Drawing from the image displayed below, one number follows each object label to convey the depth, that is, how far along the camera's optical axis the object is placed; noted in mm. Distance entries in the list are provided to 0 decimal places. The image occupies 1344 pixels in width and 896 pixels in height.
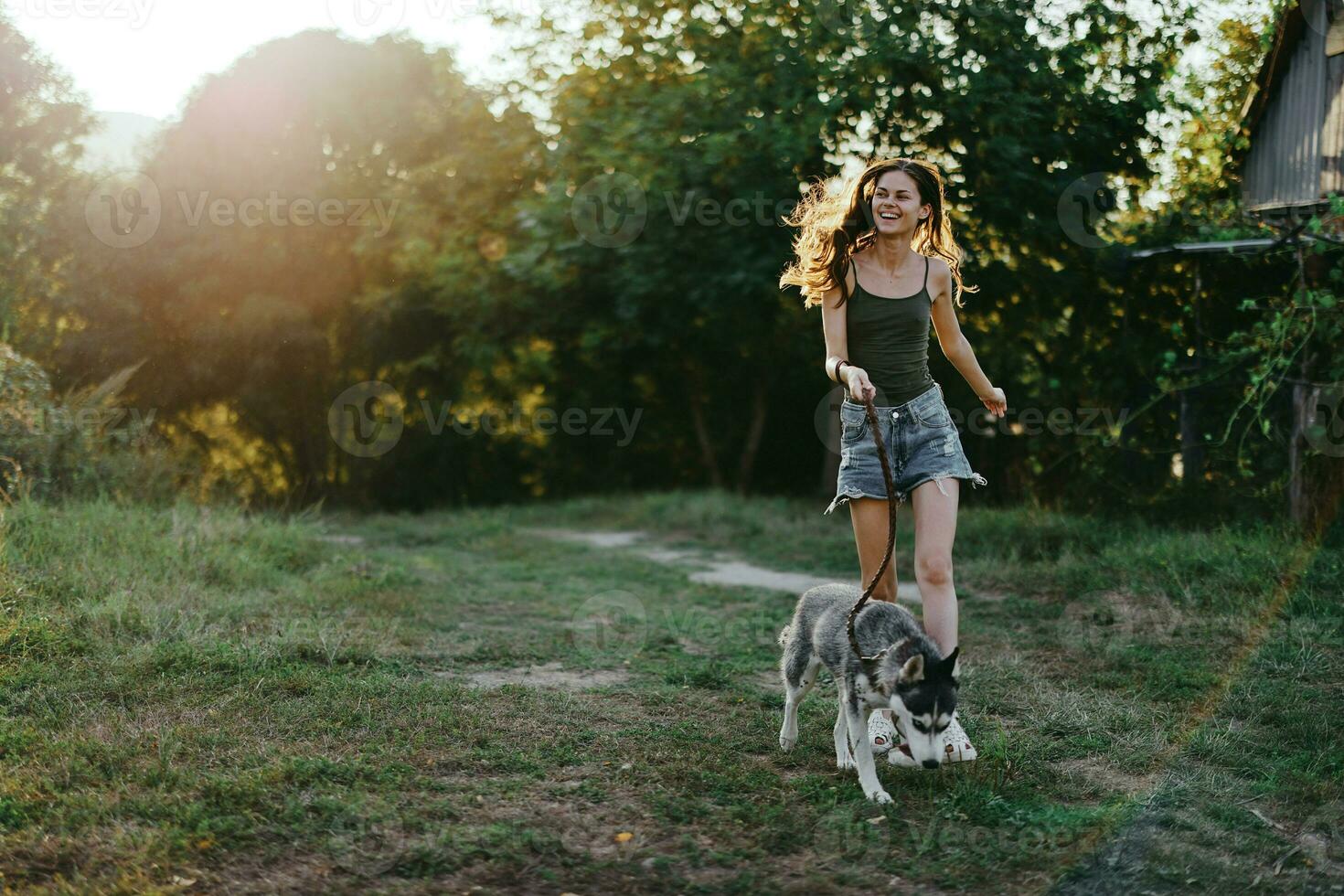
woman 4113
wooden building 9680
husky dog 3428
